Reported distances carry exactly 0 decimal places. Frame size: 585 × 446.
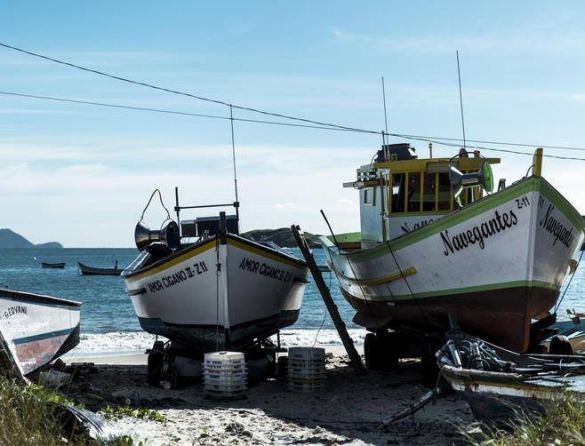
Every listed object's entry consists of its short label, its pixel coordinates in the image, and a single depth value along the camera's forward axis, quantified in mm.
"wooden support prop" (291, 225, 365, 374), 14650
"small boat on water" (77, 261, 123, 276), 76250
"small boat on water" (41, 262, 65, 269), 97750
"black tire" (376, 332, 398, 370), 14719
